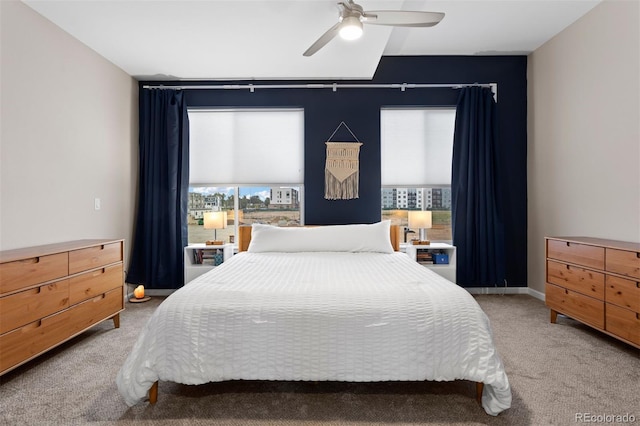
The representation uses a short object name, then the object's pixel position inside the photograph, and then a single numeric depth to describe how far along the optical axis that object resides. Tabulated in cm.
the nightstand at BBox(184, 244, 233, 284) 396
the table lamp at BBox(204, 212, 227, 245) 400
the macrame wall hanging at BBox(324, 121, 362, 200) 419
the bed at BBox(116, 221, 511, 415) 171
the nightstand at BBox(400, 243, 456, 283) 385
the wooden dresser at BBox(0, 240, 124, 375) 203
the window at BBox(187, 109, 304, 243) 432
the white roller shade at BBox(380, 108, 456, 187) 428
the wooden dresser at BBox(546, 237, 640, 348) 236
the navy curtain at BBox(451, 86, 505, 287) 407
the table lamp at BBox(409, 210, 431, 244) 393
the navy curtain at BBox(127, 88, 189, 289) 413
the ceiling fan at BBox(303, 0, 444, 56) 232
